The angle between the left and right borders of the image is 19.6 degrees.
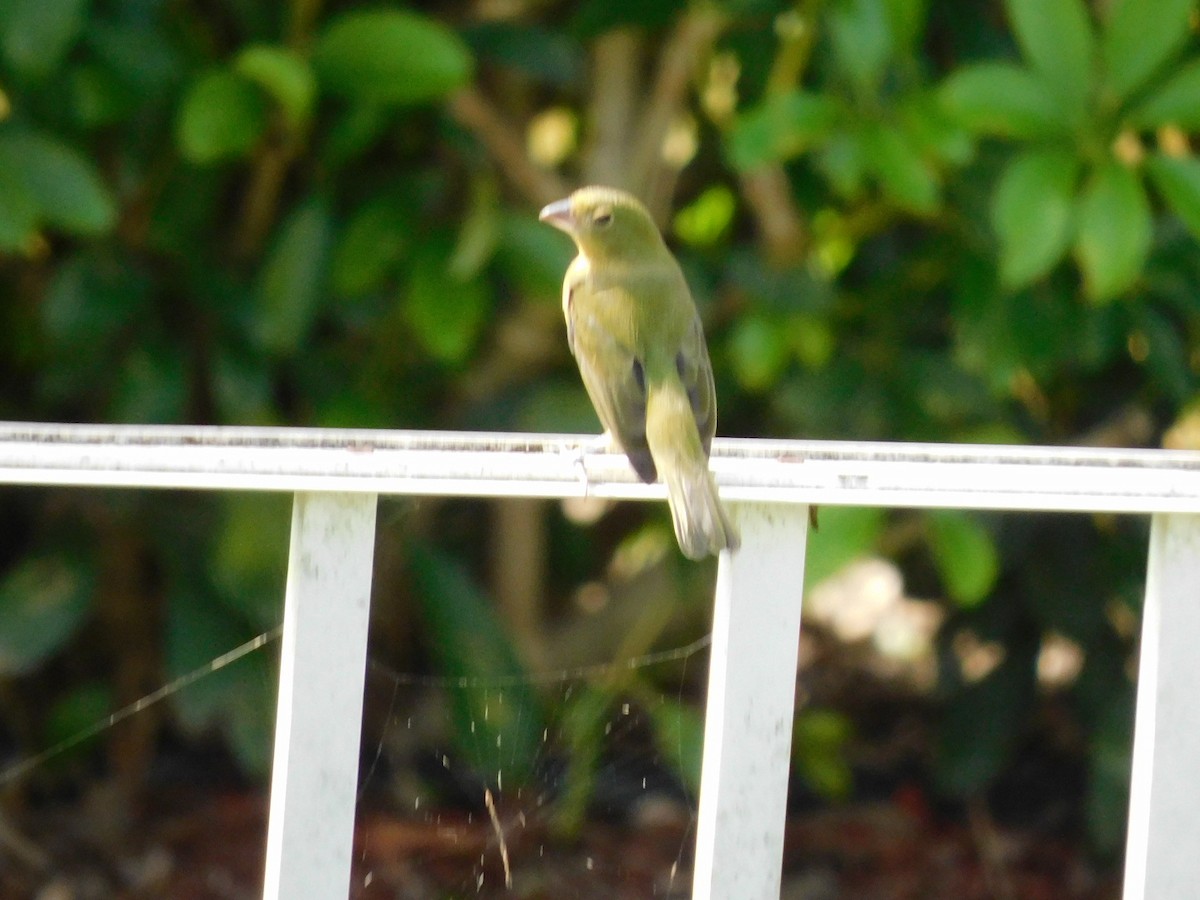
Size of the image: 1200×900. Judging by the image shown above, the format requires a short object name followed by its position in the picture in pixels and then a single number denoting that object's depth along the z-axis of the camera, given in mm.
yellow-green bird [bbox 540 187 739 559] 5977
